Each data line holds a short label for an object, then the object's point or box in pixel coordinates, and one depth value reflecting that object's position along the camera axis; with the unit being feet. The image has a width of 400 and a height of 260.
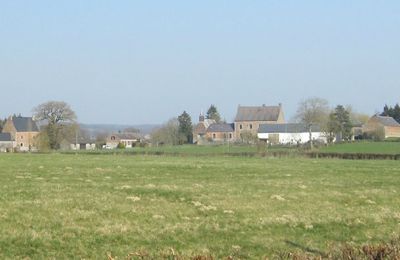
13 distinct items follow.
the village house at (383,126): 497.05
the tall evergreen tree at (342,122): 435.94
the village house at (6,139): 507.38
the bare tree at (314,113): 432.29
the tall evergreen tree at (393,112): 582.35
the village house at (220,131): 613.52
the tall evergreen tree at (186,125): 569.92
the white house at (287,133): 449.93
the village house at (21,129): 520.42
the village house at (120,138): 600.80
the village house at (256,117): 618.03
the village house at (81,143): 383.16
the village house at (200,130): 601.25
